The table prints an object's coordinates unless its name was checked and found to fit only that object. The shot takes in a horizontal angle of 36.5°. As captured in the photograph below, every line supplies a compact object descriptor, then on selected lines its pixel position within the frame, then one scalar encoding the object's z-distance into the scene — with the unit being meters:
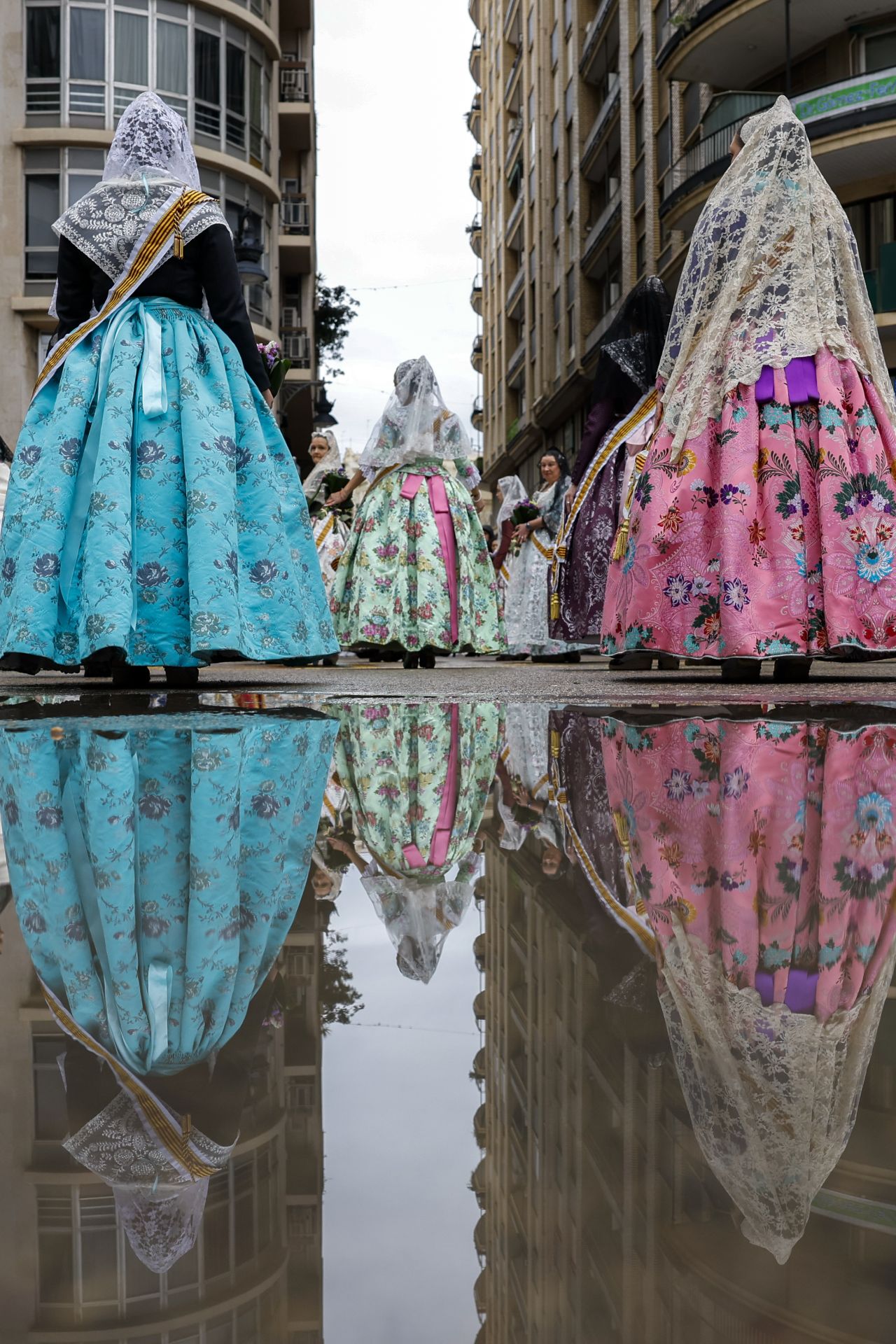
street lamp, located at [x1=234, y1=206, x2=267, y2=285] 11.80
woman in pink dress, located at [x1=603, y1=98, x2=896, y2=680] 4.54
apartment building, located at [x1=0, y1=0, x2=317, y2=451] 22.45
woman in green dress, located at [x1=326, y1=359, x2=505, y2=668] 8.84
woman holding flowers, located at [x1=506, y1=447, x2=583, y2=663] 12.69
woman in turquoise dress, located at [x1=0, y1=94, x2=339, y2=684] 4.27
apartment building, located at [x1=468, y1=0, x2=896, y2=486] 19.61
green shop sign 18.31
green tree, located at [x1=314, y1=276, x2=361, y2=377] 38.91
